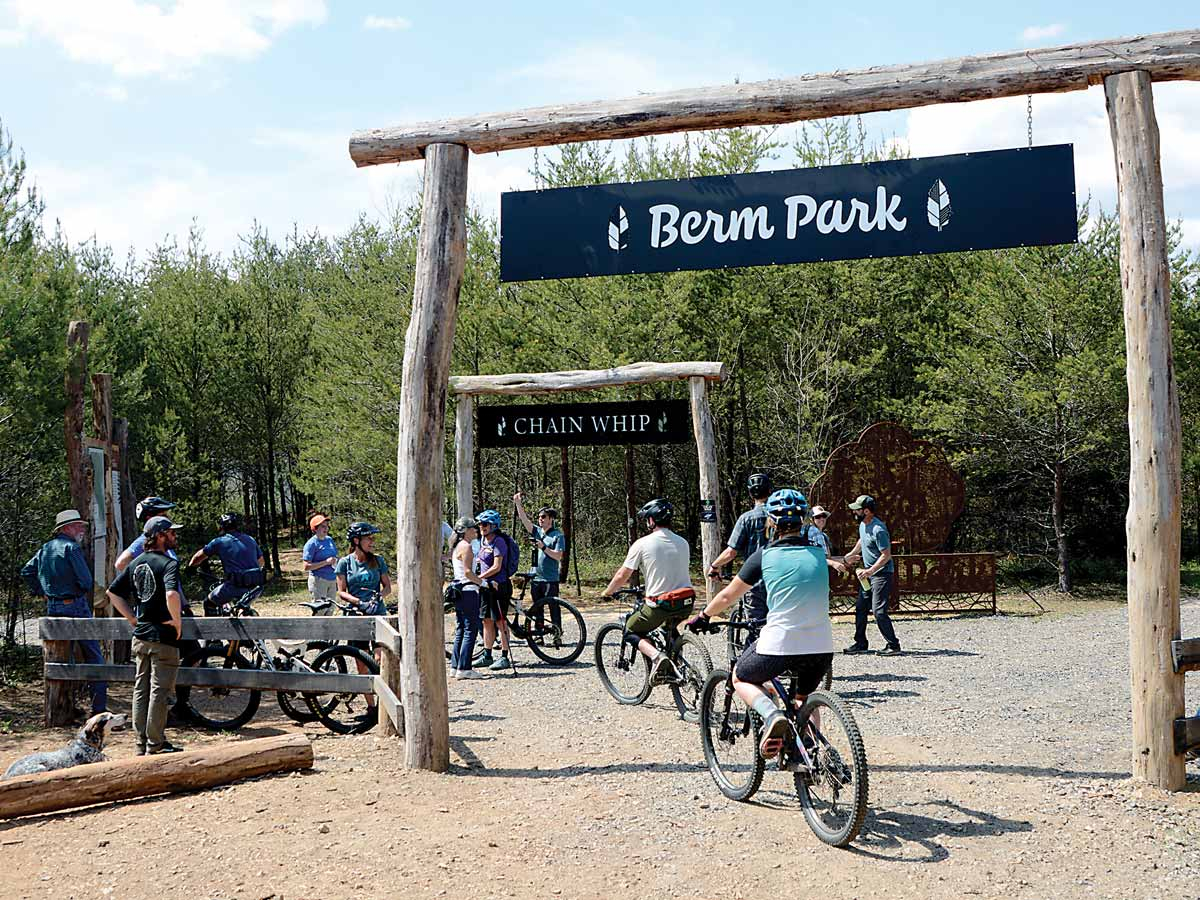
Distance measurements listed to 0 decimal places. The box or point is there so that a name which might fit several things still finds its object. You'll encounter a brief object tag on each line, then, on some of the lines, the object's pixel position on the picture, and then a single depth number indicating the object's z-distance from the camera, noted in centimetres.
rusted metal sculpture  1641
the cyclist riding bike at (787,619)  577
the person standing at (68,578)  986
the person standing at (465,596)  1102
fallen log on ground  639
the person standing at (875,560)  1166
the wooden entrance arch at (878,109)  658
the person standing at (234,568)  1043
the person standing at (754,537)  859
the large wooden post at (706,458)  1455
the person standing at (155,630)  786
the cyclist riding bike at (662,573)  837
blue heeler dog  696
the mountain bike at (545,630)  1206
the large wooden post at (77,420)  1076
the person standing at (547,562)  1231
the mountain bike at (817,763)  543
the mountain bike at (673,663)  851
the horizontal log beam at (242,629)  887
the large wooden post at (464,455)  1567
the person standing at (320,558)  1188
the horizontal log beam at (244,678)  866
